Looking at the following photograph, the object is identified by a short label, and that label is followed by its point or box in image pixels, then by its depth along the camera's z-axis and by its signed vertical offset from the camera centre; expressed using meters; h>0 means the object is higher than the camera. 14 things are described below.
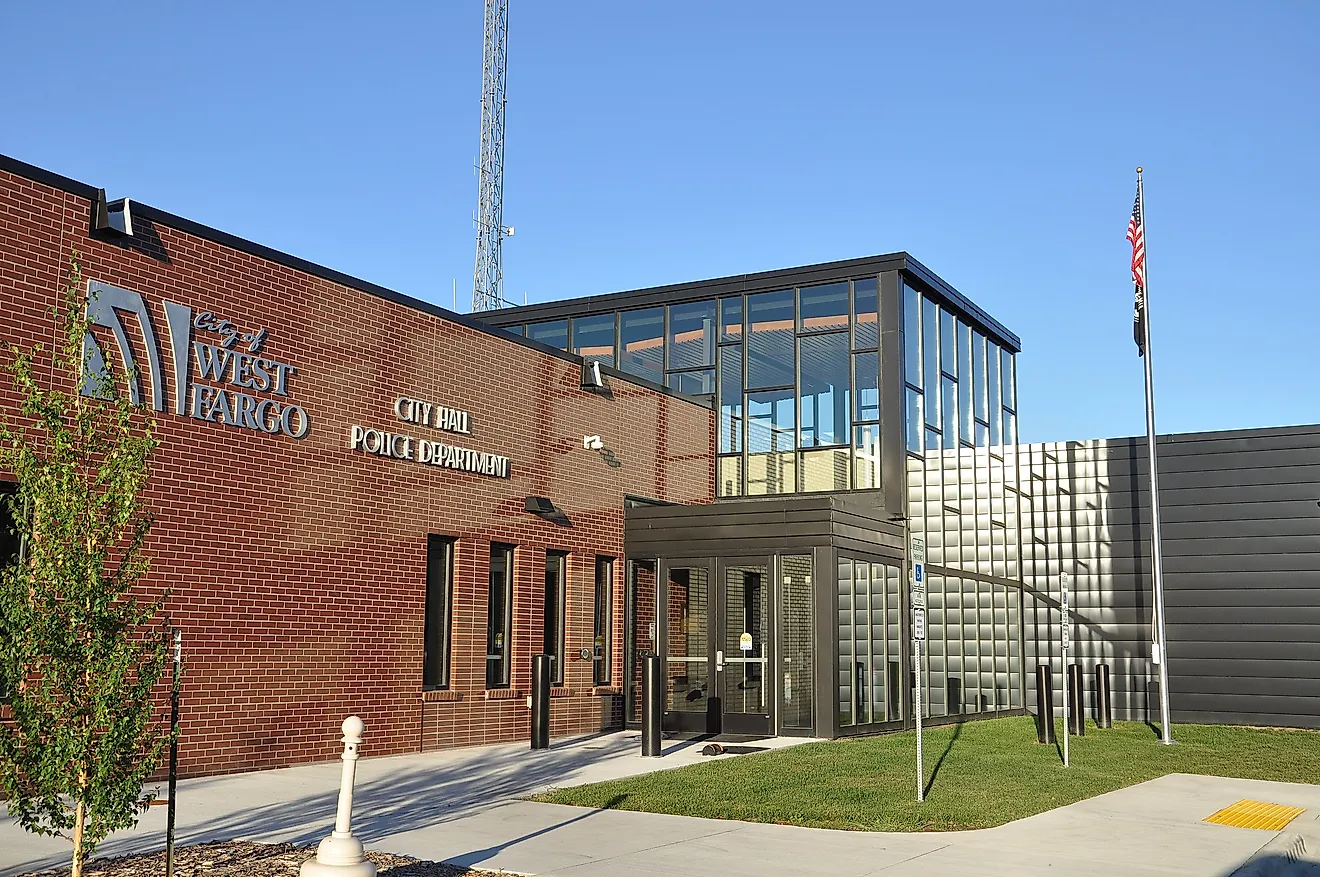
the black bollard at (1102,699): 23.17 -1.74
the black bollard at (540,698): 16.62 -1.21
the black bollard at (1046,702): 18.64 -1.45
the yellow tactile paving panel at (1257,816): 11.77 -2.06
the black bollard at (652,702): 15.80 -1.22
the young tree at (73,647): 6.94 -0.22
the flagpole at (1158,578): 21.11 +0.43
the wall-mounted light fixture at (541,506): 18.52 +1.43
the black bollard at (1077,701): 20.56 -1.60
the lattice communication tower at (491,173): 38.28 +12.93
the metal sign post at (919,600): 12.06 +0.04
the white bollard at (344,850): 7.16 -1.38
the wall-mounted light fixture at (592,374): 19.98 +3.60
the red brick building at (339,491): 12.98 +1.43
